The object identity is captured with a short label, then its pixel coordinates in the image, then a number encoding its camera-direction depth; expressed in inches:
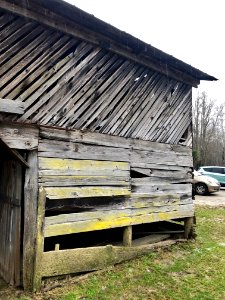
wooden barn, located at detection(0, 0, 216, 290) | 159.8
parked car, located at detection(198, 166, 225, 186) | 710.8
